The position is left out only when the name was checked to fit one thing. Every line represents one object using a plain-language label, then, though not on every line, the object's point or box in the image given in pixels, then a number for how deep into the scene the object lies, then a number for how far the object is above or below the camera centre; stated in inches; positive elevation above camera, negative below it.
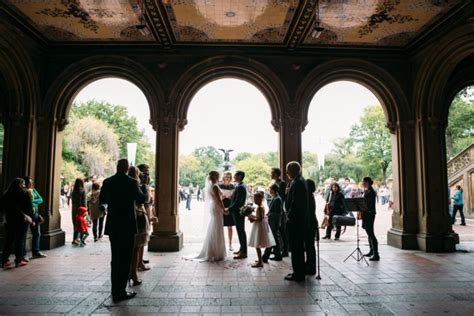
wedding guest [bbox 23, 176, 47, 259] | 261.9 -28.7
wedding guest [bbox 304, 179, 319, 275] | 218.7 -30.3
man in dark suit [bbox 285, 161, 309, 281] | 203.3 -19.9
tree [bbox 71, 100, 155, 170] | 1503.6 +325.3
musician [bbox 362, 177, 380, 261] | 257.4 -20.4
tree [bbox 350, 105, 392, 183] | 1322.6 +200.7
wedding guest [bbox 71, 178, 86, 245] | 325.1 -6.9
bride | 262.1 -28.1
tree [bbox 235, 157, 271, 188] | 1993.4 +109.7
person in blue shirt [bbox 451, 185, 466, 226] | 466.3 -15.1
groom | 270.4 -15.3
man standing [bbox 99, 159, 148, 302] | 169.8 -15.7
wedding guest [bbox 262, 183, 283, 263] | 253.4 -20.7
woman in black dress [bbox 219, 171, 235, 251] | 295.3 -3.1
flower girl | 239.9 -30.0
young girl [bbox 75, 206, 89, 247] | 320.2 -29.8
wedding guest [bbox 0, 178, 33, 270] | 233.8 -16.3
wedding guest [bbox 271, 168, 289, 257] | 261.9 -7.0
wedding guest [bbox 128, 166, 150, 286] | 188.2 -23.3
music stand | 248.2 -10.8
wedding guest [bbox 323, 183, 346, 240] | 350.6 -15.0
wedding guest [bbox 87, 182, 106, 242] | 338.2 -17.0
